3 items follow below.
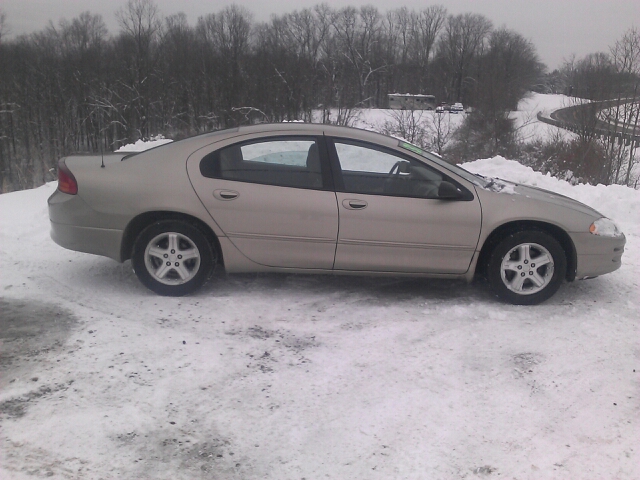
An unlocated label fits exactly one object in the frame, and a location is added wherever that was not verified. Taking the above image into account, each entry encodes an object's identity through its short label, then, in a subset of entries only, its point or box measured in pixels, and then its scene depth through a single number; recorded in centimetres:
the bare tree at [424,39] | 8256
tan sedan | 476
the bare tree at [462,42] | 8112
